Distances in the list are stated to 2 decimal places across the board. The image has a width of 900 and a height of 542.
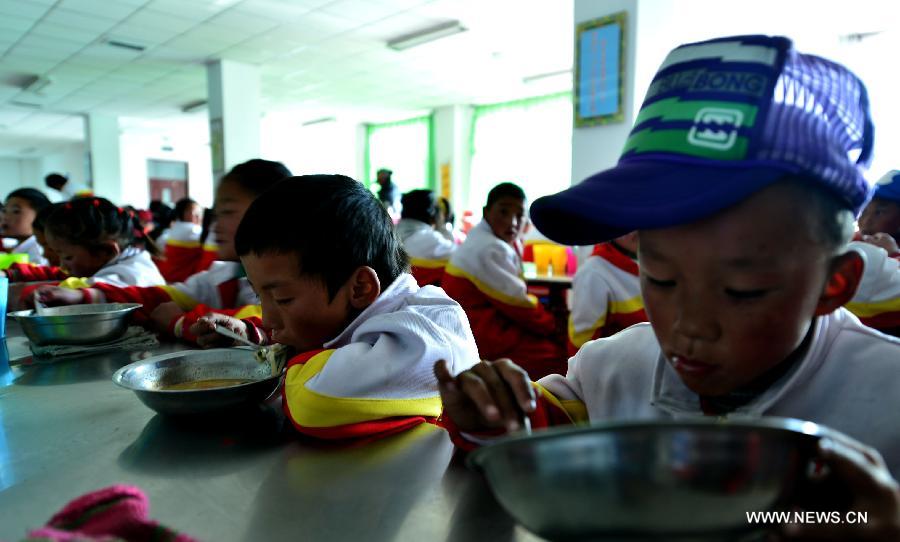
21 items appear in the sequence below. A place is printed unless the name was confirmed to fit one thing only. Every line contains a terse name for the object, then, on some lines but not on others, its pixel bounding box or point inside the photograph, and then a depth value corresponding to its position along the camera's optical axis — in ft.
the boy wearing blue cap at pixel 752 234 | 1.82
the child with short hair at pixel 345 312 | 2.75
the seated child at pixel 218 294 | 4.99
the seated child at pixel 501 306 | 9.12
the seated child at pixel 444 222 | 17.29
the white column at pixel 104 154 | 33.40
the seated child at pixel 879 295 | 6.04
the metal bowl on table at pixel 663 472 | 1.06
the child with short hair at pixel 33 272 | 8.76
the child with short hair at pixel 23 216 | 13.79
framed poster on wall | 13.04
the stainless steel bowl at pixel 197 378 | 2.76
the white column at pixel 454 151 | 31.94
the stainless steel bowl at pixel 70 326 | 4.50
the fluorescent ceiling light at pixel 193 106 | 30.96
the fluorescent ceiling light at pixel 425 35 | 18.44
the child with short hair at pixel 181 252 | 12.34
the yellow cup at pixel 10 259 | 9.56
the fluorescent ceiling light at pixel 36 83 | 25.63
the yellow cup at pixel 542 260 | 16.40
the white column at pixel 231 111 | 23.24
